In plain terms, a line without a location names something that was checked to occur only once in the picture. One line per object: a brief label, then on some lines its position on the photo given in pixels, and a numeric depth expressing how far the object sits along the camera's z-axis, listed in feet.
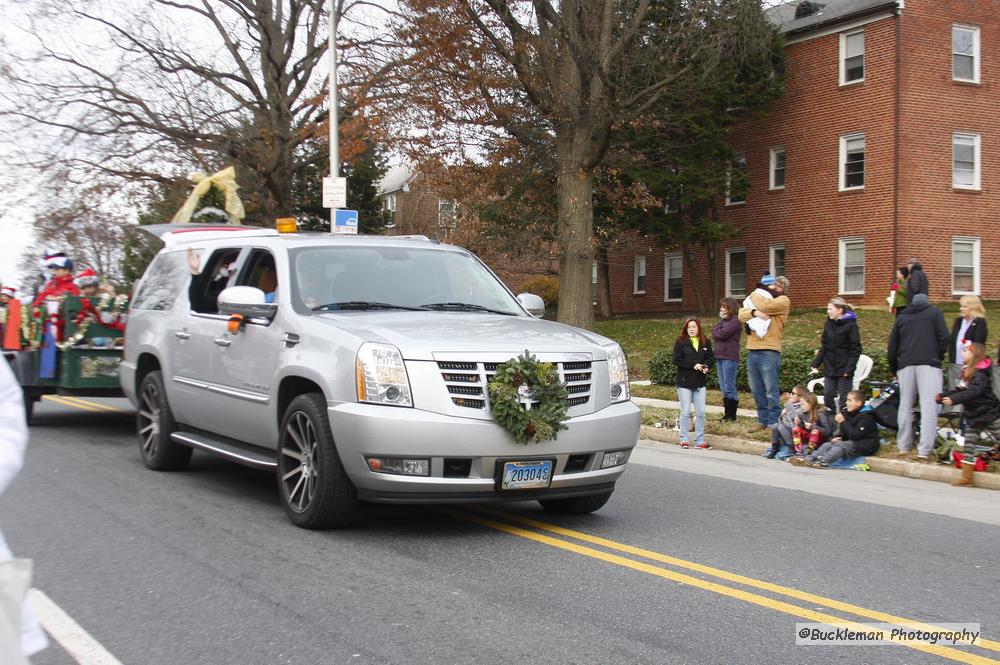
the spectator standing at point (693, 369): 41.78
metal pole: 69.05
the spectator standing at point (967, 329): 37.14
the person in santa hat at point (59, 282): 40.16
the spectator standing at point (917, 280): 55.62
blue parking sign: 64.28
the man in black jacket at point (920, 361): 36.40
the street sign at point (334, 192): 64.75
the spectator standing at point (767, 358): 43.39
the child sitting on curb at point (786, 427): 38.55
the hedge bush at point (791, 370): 51.55
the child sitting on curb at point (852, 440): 36.96
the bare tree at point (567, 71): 67.51
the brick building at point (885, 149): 95.35
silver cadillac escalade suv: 20.17
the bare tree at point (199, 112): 85.92
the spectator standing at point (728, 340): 44.80
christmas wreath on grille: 20.16
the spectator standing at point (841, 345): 41.22
